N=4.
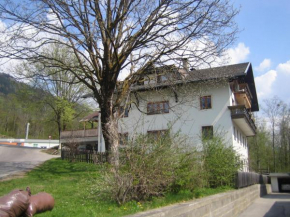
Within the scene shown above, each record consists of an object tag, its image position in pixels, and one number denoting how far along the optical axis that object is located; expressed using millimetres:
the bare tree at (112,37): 11055
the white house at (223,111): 22953
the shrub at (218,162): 10242
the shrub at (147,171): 6039
